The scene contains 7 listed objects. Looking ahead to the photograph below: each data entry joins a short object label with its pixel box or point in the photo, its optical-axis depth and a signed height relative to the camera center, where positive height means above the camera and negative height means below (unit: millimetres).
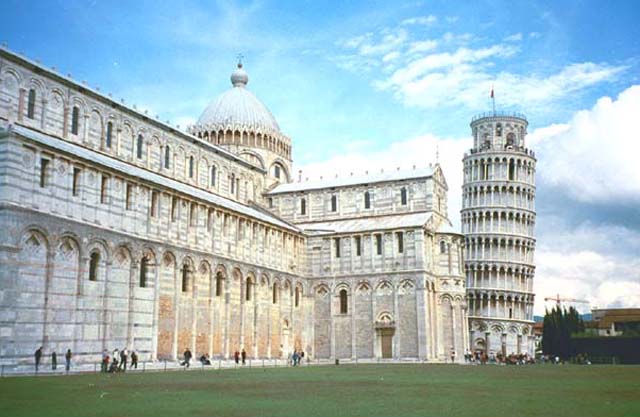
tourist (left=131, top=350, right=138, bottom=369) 36188 -1234
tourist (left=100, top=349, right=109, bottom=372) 33438 -1302
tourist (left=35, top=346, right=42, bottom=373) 31172 -835
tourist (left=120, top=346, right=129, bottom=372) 33962 -1173
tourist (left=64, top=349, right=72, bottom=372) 32156 -1096
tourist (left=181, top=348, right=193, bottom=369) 39500 -1278
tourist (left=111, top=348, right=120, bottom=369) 35312 -990
